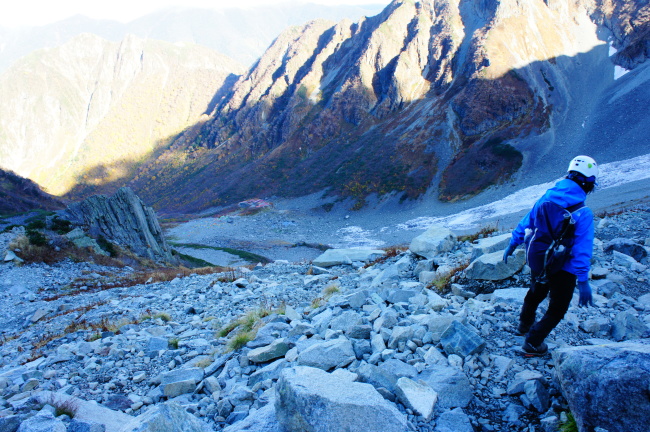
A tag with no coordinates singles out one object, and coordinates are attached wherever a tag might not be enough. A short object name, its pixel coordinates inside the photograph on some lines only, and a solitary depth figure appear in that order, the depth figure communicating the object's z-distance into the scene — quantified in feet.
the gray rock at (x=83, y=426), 10.18
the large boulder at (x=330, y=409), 8.02
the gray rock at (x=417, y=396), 9.51
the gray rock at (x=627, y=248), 21.72
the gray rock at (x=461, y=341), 12.37
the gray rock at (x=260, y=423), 9.13
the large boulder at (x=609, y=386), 7.62
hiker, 11.92
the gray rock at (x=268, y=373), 13.38
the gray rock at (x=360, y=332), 15.28
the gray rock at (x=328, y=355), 12.66
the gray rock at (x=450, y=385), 10.27
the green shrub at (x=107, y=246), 68.39
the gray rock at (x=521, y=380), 10.36
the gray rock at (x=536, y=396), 9.59
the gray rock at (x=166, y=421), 8.59
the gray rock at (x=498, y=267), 20.17
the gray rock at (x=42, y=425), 9.53
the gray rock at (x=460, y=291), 20.08
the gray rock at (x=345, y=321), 16.51
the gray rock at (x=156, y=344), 19.29
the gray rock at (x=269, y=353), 15.07
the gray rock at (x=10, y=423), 9.80
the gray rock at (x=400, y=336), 13.69
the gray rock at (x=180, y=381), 13.83
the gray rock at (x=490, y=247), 24.34
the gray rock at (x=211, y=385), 13.43
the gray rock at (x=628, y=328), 13.04
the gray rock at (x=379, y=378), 10.39
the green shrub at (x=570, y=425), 8.48
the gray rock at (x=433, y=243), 31.78
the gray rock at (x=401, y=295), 20.75
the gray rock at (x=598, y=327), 13.67
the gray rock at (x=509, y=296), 16.99
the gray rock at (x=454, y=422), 9.12
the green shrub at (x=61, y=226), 69.54
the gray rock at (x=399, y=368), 11.39
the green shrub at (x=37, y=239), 57.98
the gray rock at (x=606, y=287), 17.24
